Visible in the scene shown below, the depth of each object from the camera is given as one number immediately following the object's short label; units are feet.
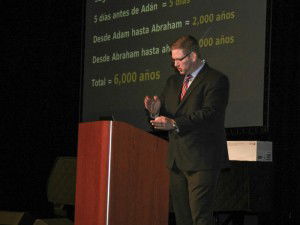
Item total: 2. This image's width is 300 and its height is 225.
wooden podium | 18.01
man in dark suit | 18.62
